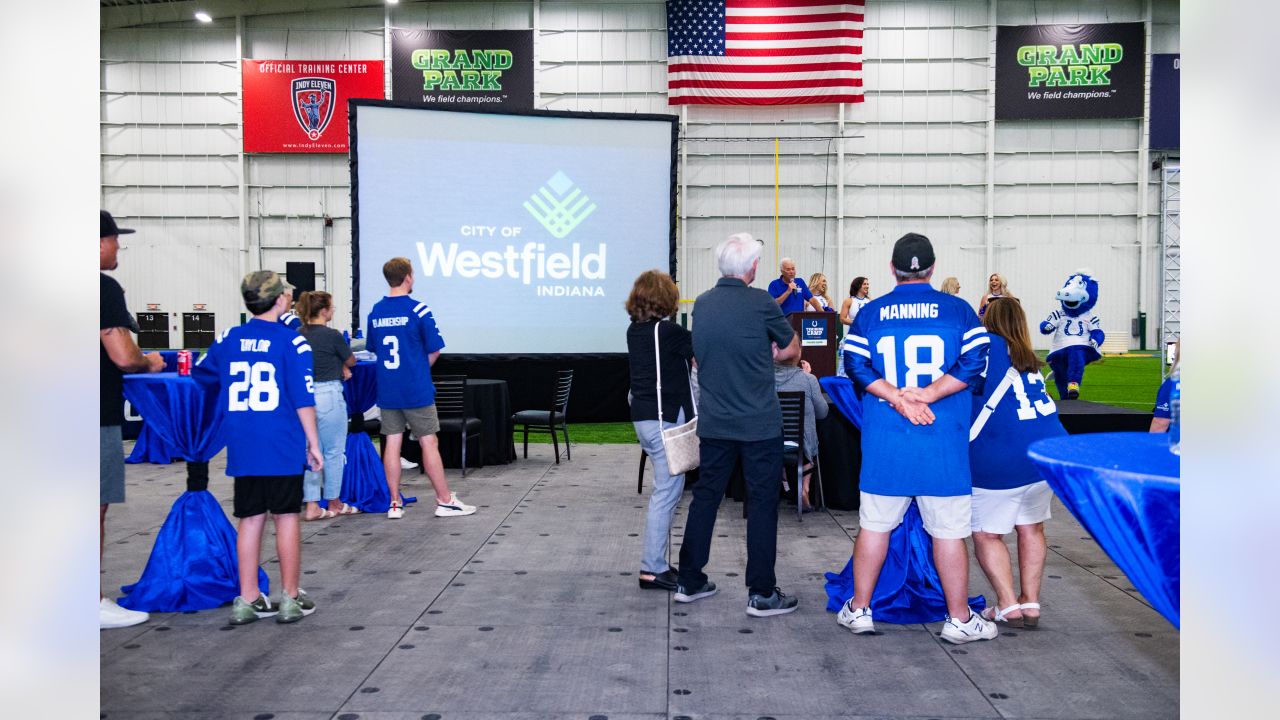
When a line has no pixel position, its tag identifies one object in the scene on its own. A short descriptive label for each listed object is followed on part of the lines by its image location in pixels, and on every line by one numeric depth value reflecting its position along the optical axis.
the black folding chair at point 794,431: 5.78
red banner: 21.20
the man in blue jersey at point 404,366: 5.66
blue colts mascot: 8.46
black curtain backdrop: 10.37
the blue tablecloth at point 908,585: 3.81
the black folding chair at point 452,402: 7.25
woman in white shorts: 3.58
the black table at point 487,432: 7.90
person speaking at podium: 10.67
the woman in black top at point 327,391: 5.61
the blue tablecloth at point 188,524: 3.96
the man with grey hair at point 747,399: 3.83
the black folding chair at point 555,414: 8.12
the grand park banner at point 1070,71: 20.67
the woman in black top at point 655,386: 4.16
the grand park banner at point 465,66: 20.86
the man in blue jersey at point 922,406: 3.33
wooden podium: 10.16
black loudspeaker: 21.66
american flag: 18.89
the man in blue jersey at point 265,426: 3.65
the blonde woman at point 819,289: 11.18
